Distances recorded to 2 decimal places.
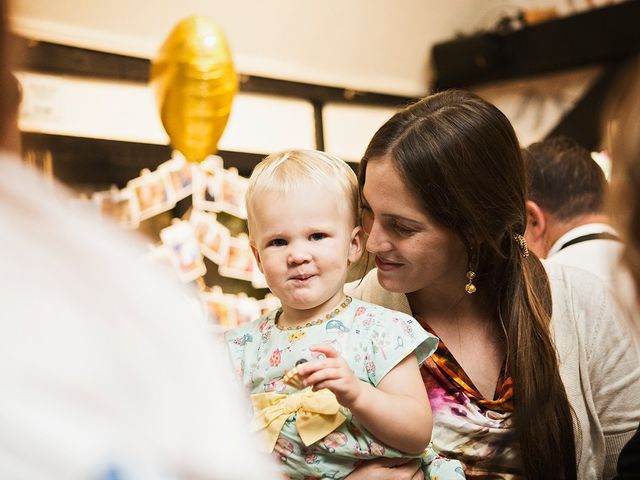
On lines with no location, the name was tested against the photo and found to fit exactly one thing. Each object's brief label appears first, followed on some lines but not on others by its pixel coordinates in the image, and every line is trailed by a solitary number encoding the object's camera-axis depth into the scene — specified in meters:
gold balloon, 4.34
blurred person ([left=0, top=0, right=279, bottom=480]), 0.50
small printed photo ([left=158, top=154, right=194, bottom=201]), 5.53
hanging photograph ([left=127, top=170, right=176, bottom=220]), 5.35
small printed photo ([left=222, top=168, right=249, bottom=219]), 5.85
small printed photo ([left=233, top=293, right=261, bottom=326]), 5.71
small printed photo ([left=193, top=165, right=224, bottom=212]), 5.66
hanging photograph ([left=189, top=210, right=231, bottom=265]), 5.68
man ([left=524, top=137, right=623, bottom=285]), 3.03
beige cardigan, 2.04
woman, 1.89
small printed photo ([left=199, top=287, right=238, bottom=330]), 5.54
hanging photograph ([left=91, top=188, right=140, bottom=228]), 5.16
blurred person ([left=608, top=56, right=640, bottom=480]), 0.96
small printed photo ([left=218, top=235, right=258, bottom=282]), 5.77
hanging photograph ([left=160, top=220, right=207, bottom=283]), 5.44
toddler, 1.61
